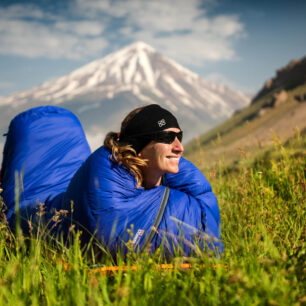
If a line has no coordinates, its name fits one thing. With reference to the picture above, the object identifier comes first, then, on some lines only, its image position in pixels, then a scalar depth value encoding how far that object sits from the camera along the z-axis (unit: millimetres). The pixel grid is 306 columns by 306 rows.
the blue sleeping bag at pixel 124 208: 2248
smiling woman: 2459
